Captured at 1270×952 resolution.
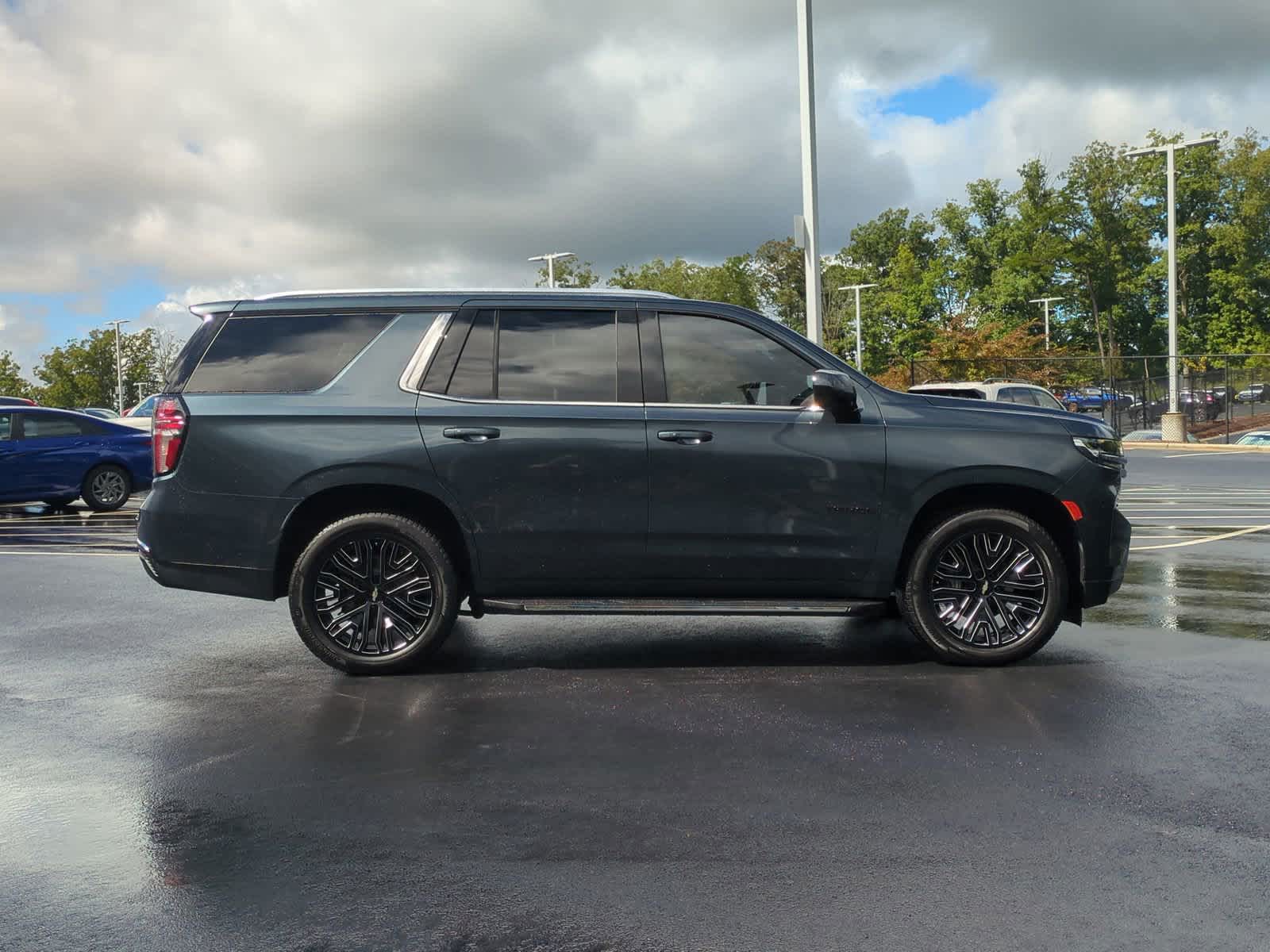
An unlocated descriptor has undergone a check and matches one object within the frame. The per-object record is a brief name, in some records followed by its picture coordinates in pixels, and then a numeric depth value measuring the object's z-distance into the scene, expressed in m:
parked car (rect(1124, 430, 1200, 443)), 37.25
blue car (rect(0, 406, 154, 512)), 17.22
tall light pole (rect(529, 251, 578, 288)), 51.06
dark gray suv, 6.34
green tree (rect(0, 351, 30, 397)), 93.38
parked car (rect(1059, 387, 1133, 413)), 40.84
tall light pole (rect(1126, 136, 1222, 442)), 35.47
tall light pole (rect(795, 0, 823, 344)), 16.11
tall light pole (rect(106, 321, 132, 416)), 80.56
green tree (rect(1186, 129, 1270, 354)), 67.19
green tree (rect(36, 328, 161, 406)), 86.31
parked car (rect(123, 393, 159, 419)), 33.12
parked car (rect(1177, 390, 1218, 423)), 39.03
